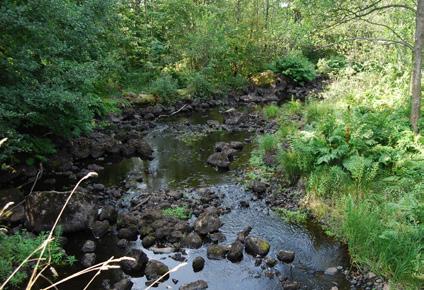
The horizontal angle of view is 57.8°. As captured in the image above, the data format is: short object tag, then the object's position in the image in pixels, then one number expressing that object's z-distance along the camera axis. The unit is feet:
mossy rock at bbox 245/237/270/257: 22.25
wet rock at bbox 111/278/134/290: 19.11
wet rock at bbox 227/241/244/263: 21.84
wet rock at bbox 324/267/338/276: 20.39
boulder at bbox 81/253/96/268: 21.42
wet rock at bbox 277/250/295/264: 21.59
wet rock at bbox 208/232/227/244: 24.00
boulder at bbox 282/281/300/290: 19.24
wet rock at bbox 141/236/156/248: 23.53
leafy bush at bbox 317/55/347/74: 90.33
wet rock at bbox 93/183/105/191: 31.48
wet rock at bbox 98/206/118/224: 26.00
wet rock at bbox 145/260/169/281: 20.43
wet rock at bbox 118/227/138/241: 24.23
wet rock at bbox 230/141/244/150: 41.65
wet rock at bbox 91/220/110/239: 24.49
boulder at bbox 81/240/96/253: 22.74
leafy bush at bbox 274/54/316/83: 81.97
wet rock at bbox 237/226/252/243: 23.44
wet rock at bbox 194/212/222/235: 24.56
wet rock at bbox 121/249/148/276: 20.81
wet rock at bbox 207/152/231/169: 36.42
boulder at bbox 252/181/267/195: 30.27
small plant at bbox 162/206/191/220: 26.76
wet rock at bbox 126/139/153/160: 40.21
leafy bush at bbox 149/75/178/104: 61.15
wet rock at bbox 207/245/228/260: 22.21
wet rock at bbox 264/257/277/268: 21.27
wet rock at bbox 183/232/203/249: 23.40
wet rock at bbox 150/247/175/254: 22.94
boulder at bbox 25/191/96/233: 23.97
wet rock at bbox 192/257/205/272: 21.15
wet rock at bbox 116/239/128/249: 23.36
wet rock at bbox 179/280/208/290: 19.25
